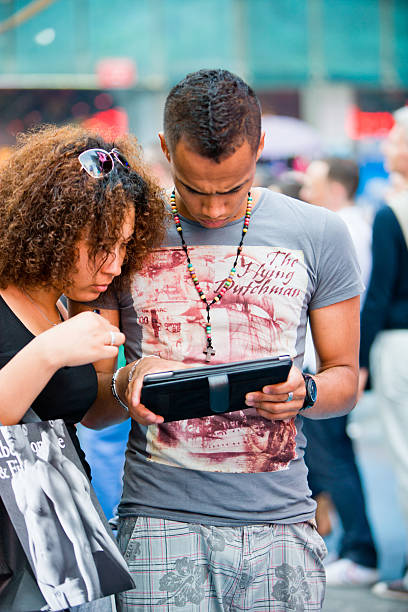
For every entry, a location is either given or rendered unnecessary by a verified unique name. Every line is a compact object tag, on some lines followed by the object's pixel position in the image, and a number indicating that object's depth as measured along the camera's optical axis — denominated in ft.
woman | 6.34
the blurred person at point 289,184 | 17.76
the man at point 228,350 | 6.48
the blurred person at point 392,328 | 12.69
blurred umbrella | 38.52
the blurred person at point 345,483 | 14.61
